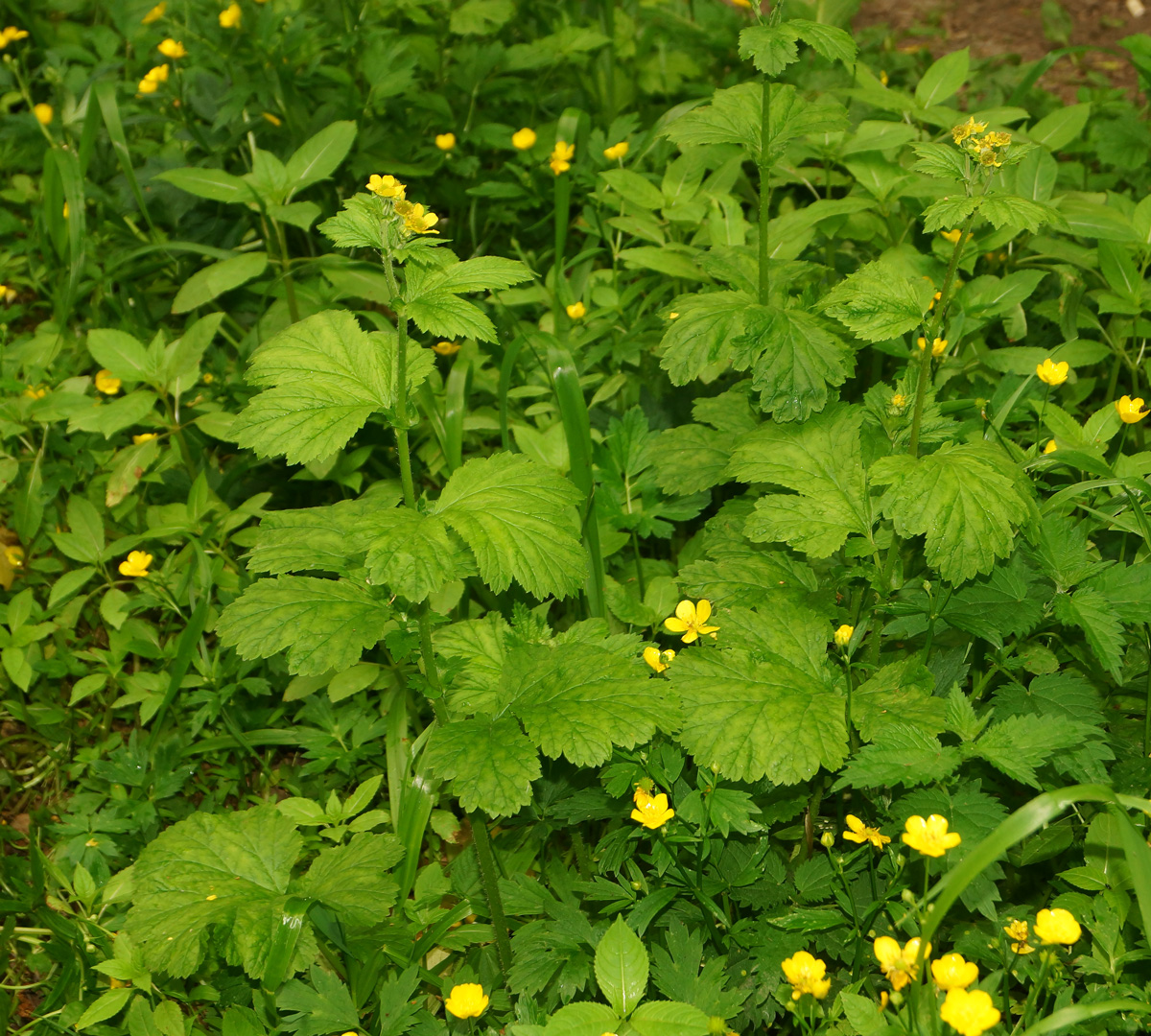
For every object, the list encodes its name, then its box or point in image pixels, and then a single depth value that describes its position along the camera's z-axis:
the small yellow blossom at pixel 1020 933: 1.61
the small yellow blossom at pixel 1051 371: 2.37
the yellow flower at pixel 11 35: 3.87
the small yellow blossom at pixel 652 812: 1.84
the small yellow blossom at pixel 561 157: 3.22
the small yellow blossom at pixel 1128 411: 2.35
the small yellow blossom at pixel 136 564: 2.66
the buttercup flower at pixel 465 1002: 1.71
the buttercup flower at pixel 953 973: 1.49
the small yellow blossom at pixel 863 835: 1.85
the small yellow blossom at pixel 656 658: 2.03
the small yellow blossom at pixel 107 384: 3.03
